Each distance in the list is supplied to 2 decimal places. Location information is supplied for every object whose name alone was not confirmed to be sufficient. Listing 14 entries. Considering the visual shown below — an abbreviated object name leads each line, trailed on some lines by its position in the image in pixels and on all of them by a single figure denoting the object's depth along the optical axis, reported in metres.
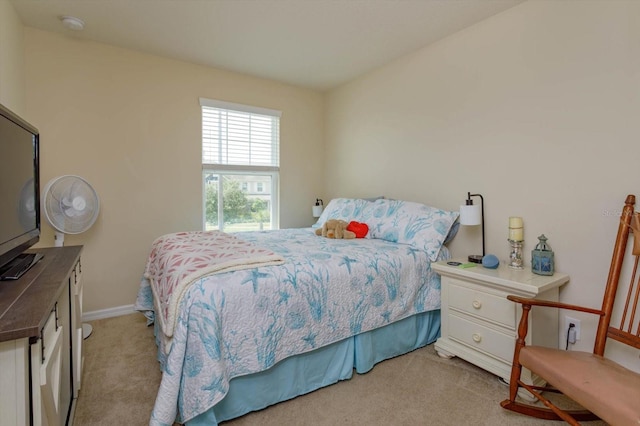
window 3.56
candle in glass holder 2.17
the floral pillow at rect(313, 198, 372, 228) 3.18
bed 1.44
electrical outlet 2.02
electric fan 2.42
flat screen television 1.32
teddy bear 2.86
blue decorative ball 2.15
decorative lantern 2.01
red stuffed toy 2.90
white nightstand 1.88
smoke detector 2.49
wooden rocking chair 1.19
